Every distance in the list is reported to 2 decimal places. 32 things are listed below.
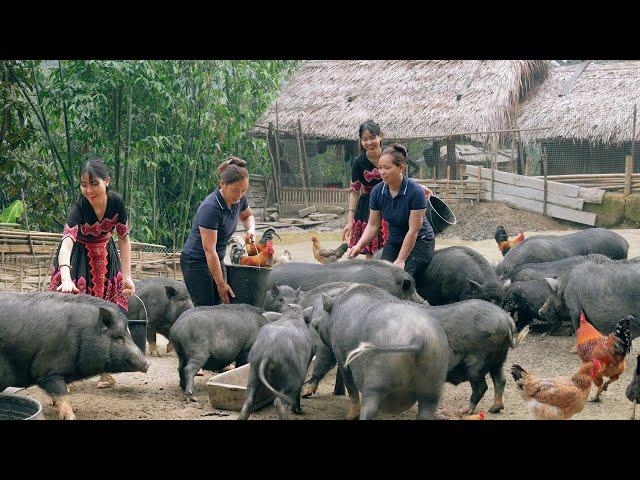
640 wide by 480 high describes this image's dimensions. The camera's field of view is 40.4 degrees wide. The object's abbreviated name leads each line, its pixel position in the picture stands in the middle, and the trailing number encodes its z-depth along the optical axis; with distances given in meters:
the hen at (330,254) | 10.68
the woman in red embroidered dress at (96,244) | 5.64
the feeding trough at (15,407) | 4.83
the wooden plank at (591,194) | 17.84
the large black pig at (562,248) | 9.20
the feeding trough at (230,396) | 5.36
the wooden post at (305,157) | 21.59
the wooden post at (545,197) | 18.34
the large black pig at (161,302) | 7.38
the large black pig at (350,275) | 6.43
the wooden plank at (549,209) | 17.75
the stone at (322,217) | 20.62
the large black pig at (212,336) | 5.91
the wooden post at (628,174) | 17.91
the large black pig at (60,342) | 5.05
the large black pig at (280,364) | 5.13
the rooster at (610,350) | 5.48
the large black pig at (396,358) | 4.60
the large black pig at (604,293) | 6.78
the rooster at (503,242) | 11.12
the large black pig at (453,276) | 7.29
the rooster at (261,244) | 9.70
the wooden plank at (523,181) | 18.19
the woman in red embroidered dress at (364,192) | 7.42
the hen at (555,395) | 4.98
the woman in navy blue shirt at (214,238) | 6.22
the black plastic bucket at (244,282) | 6.52
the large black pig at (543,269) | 8.02
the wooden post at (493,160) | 19.16
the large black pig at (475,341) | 5.37
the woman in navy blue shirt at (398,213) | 6.64
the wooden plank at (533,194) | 18.00
